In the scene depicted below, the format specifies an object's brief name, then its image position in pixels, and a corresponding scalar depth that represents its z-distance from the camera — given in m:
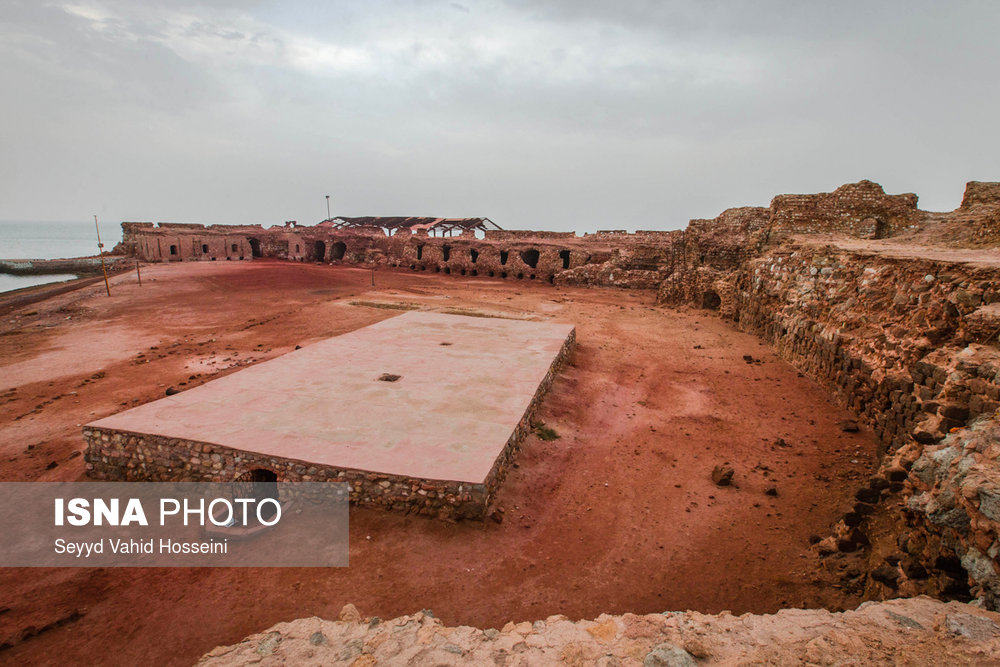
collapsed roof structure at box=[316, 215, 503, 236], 41.78
